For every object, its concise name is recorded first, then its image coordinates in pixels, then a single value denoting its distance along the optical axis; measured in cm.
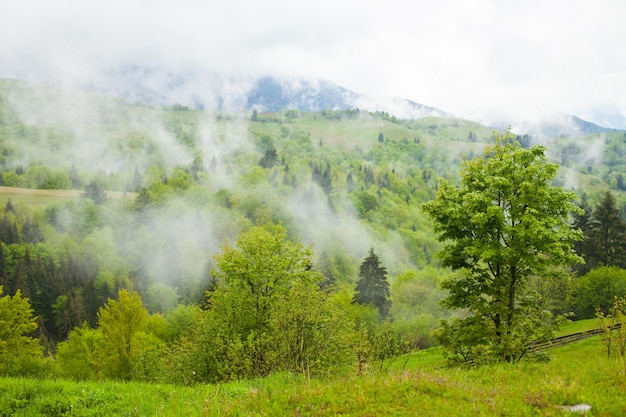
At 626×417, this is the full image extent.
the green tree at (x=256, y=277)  2619
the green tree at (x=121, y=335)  5150
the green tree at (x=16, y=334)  4578
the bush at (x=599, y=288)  5785
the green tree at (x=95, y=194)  19200
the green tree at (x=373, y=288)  7819
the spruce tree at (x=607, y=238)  6731
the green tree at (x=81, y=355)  5570
